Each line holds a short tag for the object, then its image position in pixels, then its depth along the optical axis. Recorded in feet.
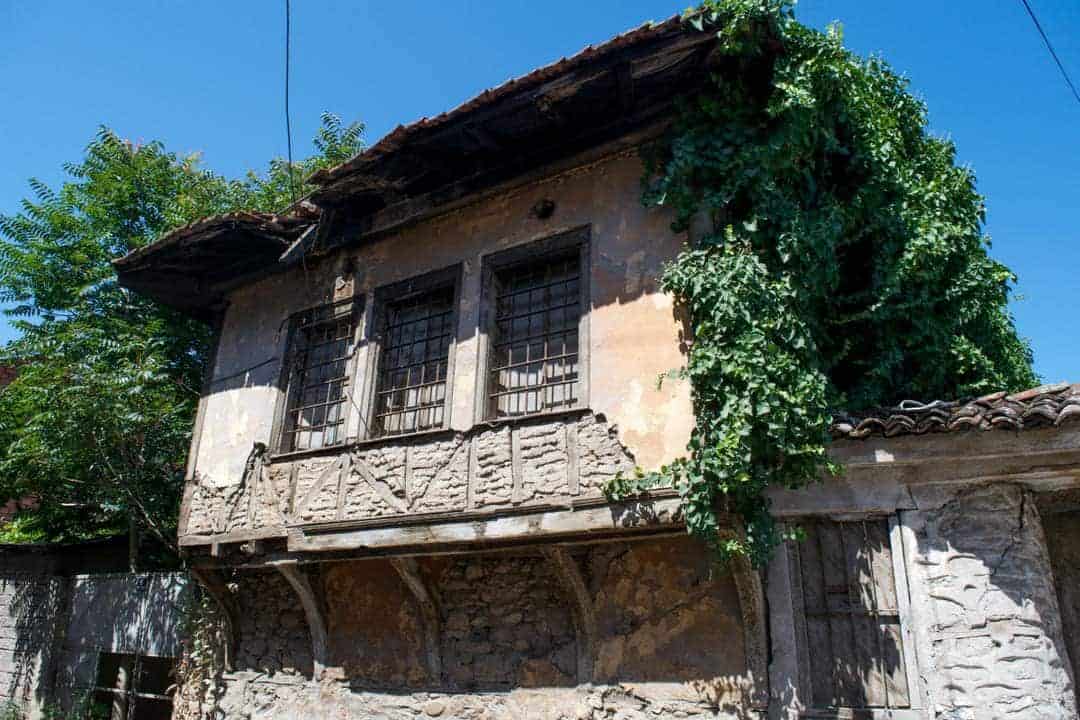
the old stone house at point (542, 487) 19.21
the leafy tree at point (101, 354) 34.85
